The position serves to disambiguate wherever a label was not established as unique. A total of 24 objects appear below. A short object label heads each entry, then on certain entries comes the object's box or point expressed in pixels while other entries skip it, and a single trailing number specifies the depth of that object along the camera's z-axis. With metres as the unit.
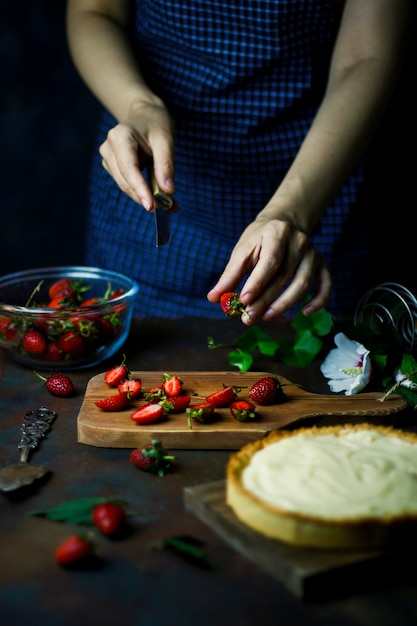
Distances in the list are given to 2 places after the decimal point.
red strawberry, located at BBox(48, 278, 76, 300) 1.94
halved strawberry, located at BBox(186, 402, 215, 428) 1.43
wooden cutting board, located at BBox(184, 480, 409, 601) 1.00
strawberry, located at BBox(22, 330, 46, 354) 1.73
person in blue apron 1.91
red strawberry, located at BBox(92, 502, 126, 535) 1.12
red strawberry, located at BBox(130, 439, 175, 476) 1.31
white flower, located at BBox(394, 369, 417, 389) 1.61
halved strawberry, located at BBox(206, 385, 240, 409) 1.52
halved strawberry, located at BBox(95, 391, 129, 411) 1.50
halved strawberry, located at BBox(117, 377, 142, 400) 1.56
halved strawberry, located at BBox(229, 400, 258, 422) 1.45
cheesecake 1.04
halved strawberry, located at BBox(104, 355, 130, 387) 1.62
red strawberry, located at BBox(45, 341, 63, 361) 1.74
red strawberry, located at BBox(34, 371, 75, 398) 1.63
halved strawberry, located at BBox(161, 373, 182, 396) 1.57
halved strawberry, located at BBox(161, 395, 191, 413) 1.48
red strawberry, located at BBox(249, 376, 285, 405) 1.53
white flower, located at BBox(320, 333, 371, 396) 1.63
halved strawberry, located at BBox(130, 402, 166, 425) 1.44
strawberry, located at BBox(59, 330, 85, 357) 1.73
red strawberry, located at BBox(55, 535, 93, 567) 1.04
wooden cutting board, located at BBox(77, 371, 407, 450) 1.42
